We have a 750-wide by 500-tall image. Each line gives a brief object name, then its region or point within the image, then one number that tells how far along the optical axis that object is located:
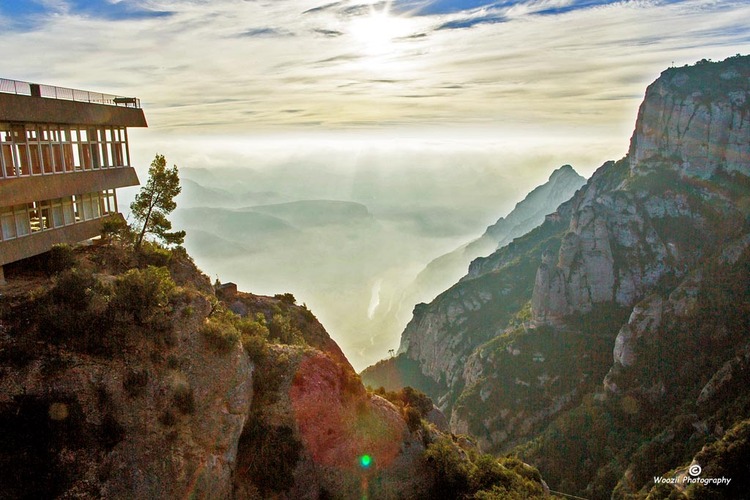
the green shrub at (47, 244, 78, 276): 27.22
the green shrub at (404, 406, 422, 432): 33.91
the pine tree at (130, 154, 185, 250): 32.78
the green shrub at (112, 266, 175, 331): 23.66
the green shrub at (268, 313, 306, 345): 37.25
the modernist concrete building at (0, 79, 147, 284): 25.44
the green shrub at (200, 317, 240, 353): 26.06
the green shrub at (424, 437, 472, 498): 31.12
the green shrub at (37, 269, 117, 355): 21.50
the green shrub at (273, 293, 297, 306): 48.94
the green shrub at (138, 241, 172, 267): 31.67
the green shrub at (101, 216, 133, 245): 30.94
